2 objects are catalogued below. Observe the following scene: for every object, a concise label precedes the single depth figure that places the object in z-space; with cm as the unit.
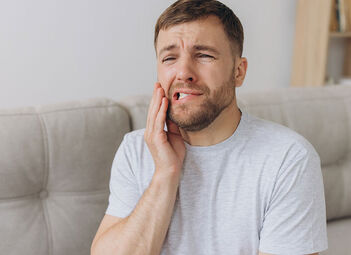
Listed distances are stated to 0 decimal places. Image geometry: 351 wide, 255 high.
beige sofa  131
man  111
